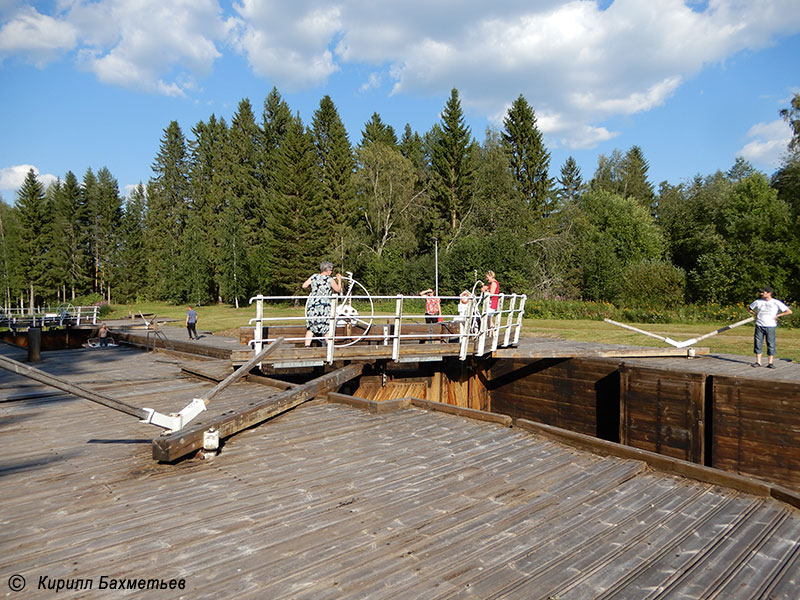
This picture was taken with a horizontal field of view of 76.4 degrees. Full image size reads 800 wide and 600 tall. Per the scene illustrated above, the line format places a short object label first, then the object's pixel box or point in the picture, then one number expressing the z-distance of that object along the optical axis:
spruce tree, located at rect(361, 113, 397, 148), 65.93
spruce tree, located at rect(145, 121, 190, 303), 66.75
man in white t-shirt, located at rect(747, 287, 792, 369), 10.36
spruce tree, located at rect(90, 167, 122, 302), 70.00
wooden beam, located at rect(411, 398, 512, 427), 6.05
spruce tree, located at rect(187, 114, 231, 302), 61.25
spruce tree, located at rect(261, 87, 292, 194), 64.25
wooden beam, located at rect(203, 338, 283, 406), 5.44
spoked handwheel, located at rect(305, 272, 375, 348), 9.16
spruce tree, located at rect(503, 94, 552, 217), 53.66
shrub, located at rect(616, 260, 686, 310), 30.23
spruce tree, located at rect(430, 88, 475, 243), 48.84
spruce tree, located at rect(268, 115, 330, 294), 50.19
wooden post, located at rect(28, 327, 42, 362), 13.23
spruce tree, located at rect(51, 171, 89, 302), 64.94
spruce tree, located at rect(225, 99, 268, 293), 59.94
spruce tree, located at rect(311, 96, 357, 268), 50.53
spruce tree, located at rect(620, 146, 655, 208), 68.94
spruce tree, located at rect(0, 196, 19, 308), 60.72
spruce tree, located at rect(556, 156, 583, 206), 85.56
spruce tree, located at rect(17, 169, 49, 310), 62.38
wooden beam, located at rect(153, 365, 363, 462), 4.74
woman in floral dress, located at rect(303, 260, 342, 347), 8.97
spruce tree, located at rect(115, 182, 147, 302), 69.12
